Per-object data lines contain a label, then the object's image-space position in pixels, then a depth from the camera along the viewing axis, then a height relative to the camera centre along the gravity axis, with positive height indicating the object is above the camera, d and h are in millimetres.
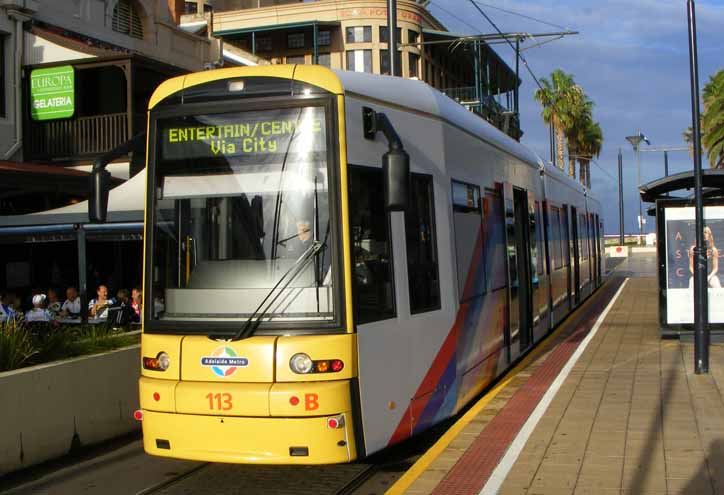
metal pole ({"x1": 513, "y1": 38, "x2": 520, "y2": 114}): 20714 +4782
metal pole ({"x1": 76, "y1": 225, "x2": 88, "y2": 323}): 13039 -141
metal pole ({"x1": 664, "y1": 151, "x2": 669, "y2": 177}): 57525 +5721
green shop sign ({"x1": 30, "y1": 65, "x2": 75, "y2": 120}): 20328 +4152
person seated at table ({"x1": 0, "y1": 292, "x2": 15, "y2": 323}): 13723 -670
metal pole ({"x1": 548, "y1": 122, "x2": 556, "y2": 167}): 40534 +4848
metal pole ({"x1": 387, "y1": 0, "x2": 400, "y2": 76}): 14340 +3784
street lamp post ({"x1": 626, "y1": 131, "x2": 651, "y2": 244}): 45594 +5788
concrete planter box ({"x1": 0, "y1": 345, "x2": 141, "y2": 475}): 7543 -1381
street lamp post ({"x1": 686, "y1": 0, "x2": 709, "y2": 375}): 10625 -104
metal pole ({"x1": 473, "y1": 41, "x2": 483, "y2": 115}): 43028 +9111
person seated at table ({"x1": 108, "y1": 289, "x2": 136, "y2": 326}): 14203 -869
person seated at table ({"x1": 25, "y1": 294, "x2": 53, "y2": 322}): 13500 -784
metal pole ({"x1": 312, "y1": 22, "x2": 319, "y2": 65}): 50500 +14391
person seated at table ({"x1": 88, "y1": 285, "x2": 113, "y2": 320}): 15039 -786
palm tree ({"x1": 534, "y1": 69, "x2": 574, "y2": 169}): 56281 +10106
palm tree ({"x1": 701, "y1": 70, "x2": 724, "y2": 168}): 36438 +5306
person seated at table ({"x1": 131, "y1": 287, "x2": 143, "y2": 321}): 14347 -689
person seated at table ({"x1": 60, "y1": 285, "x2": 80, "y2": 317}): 15789 -778
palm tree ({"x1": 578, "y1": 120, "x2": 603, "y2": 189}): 58031 +7371
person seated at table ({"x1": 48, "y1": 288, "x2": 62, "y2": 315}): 15789 -746
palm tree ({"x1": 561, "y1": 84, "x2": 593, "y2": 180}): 56844 +8893
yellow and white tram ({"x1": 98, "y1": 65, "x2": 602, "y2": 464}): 6051 -112
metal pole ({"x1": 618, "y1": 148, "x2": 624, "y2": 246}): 56312 +4480
